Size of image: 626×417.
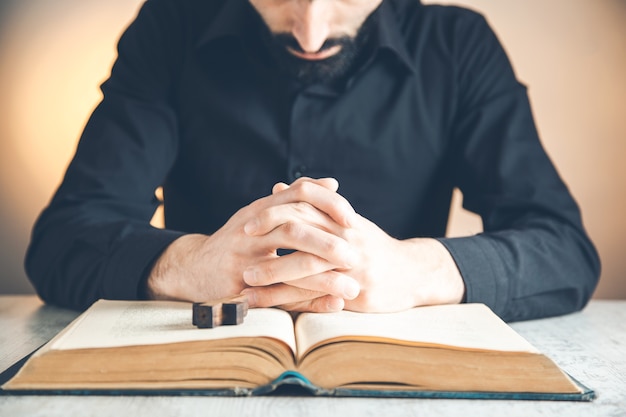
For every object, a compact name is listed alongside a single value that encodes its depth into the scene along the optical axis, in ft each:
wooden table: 2.63
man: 4.94
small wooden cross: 3.12
